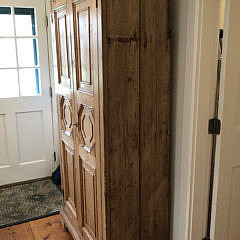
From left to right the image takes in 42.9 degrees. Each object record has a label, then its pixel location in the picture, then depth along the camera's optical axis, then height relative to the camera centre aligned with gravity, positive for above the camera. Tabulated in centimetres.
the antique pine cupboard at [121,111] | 154 -32
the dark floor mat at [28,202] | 277 -144
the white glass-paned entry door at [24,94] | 316 -44
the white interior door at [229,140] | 158 -50
